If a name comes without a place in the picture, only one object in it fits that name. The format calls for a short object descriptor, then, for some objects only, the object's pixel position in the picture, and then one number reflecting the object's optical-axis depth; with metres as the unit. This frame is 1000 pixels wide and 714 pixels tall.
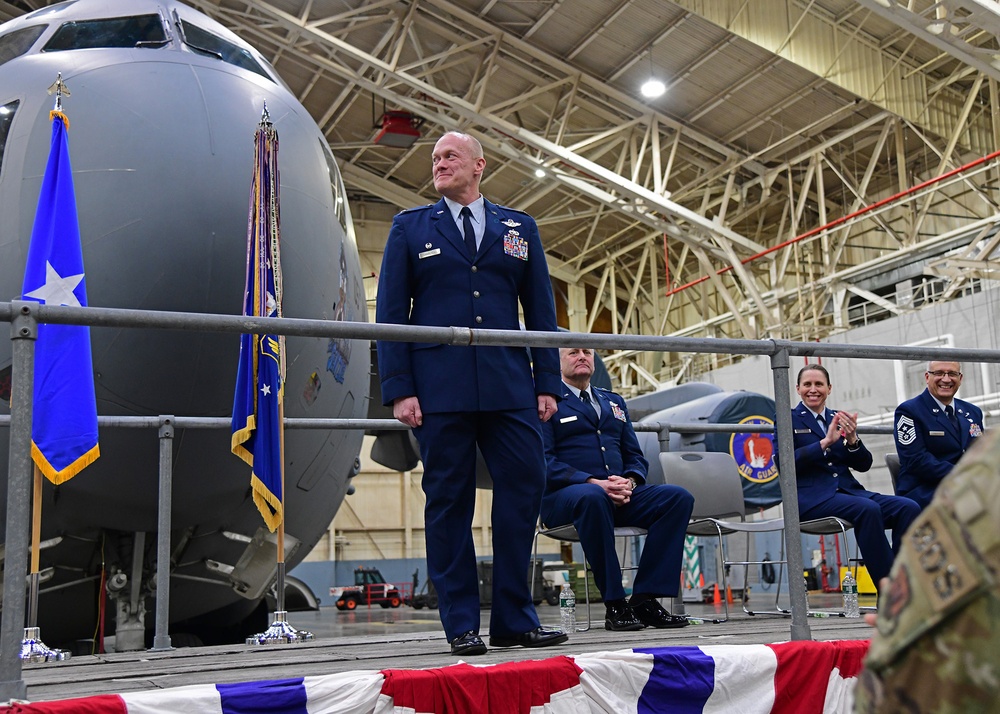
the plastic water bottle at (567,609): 4.24
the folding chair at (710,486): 5.58
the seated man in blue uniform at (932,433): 5.14
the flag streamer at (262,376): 4.47
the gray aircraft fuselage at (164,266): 4.39
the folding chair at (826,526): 5.12
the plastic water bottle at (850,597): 5.09
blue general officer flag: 4.12
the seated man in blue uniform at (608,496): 4.19
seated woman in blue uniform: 4.86
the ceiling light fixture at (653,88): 18.08
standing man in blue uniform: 3.33
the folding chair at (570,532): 4.61
